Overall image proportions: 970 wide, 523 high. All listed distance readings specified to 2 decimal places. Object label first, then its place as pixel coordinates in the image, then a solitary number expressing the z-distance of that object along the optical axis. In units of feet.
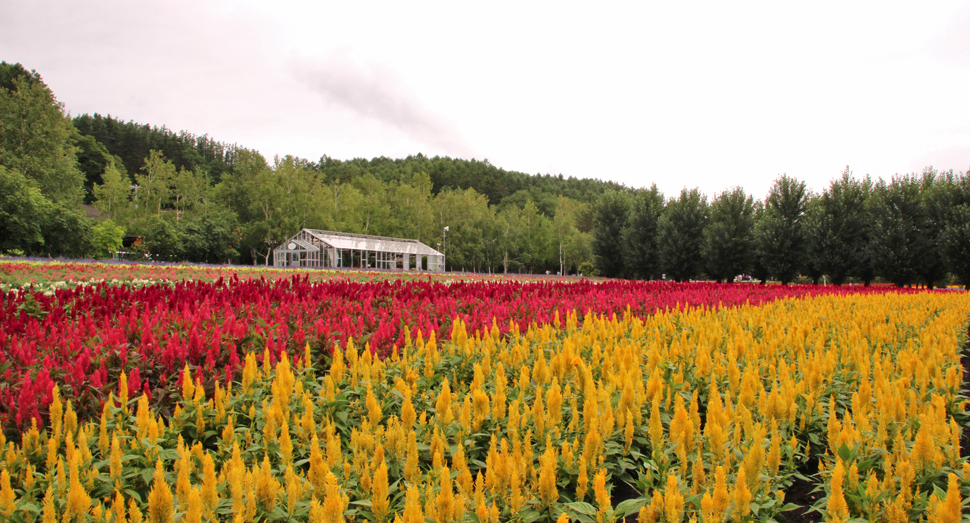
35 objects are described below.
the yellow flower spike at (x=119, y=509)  5.62
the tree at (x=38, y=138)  122.62
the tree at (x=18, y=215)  87.51
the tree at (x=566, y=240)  217.79
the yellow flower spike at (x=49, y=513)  5.66
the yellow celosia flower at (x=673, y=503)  5.91
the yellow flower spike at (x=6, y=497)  5.88
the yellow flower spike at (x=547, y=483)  6.50
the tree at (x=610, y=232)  135.64
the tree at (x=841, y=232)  89.92
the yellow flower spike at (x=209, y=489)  5.92
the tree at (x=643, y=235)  124.47
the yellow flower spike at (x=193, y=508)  5.40
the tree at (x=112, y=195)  168.45
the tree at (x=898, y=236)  83.51
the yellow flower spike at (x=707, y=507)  5.75
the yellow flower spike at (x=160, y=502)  5.83
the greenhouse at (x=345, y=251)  133.59
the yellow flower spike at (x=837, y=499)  5.96
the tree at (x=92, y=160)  216.74
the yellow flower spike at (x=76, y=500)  5.80
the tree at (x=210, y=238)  135.03
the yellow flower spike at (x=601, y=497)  5.99
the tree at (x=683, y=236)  116.47
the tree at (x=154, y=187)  174.42
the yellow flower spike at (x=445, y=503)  5.77
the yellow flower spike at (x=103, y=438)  7.50
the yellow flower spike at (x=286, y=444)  7.16
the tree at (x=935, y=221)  81.92
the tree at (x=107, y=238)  124.98
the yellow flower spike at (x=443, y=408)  8.54
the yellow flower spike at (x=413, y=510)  5.19
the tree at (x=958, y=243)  76.07
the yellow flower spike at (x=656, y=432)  7.84
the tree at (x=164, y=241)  126.31
